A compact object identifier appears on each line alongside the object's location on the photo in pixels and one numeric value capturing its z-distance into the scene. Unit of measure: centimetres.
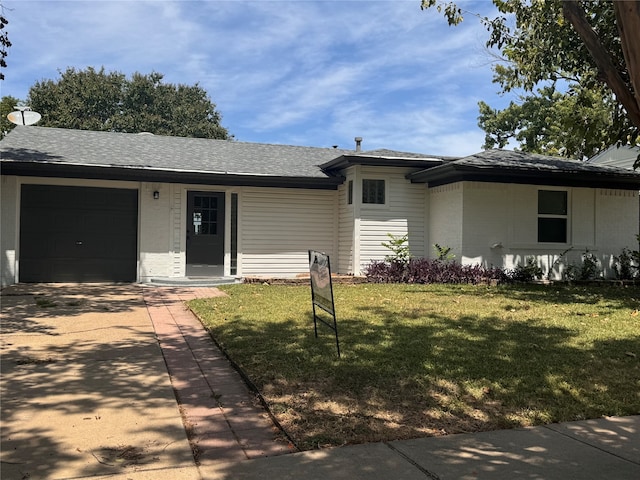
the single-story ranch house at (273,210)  1289
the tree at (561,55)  1047
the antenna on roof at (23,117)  1615
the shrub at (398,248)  1390
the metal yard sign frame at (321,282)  541
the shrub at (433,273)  1310
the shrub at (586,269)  1401
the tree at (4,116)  2843
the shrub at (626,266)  1442
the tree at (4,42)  951
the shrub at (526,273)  1352
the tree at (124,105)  3600
